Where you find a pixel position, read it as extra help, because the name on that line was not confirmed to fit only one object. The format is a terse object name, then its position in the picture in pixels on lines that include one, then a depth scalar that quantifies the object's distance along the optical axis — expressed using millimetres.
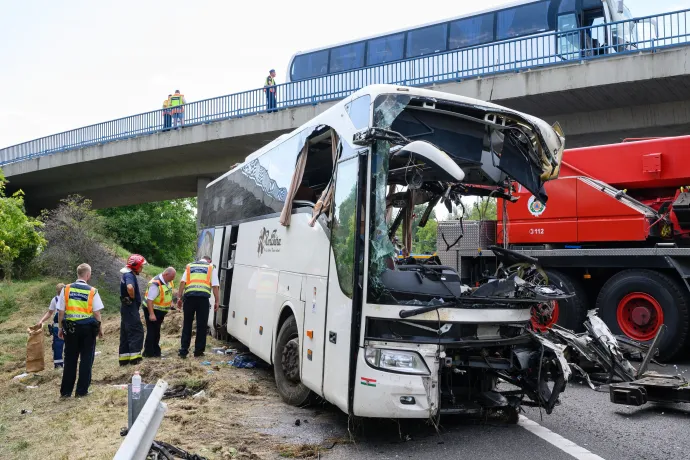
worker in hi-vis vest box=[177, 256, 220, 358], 9961
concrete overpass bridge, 13875
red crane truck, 9094
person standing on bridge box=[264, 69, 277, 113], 20141
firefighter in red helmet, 9227
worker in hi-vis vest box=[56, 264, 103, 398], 7695
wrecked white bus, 4984
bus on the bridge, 15125
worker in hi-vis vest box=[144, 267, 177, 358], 10055
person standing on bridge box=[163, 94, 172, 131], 23000
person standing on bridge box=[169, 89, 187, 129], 22547
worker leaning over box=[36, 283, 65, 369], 10109
